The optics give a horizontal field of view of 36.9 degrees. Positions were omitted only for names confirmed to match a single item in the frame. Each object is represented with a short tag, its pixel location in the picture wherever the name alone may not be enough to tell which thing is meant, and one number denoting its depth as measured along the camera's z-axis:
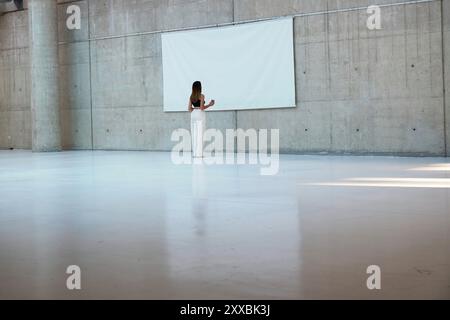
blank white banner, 16.88
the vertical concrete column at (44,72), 20.50
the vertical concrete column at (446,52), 14.40
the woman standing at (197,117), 15.83
